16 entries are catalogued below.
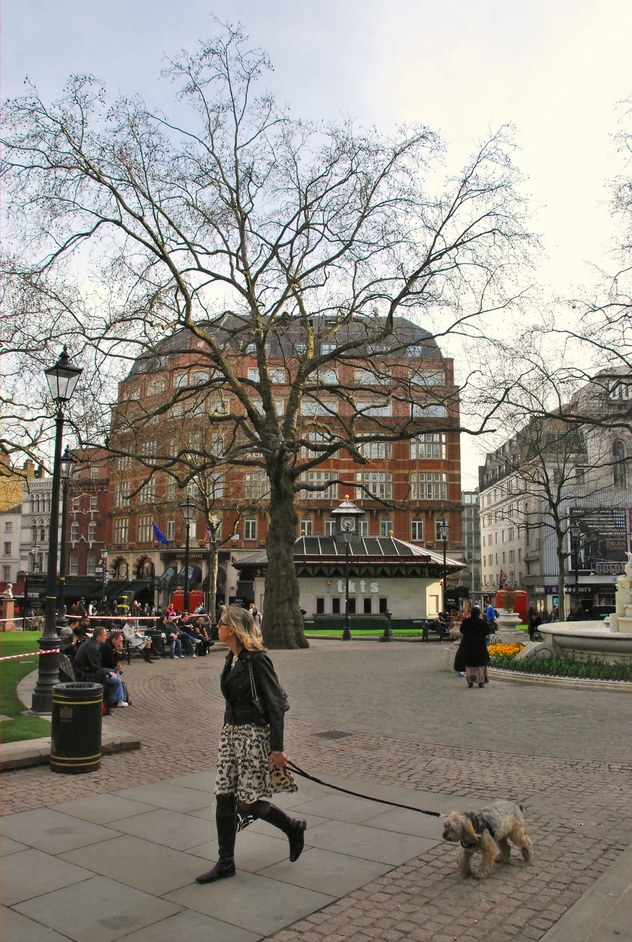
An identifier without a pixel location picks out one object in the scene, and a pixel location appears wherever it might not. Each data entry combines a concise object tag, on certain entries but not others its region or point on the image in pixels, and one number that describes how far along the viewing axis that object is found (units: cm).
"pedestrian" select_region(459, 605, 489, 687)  1520
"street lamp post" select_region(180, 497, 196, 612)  2994
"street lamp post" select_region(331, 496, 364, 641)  2875
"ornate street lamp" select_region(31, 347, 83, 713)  1102
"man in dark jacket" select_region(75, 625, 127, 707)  1191
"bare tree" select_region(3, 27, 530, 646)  2202
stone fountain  1631
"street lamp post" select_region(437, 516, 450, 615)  3590
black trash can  808
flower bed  1491
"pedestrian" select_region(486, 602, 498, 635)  2953
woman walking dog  500
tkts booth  3731
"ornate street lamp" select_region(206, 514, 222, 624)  3640
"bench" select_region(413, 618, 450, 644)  3105
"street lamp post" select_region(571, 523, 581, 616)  3711
